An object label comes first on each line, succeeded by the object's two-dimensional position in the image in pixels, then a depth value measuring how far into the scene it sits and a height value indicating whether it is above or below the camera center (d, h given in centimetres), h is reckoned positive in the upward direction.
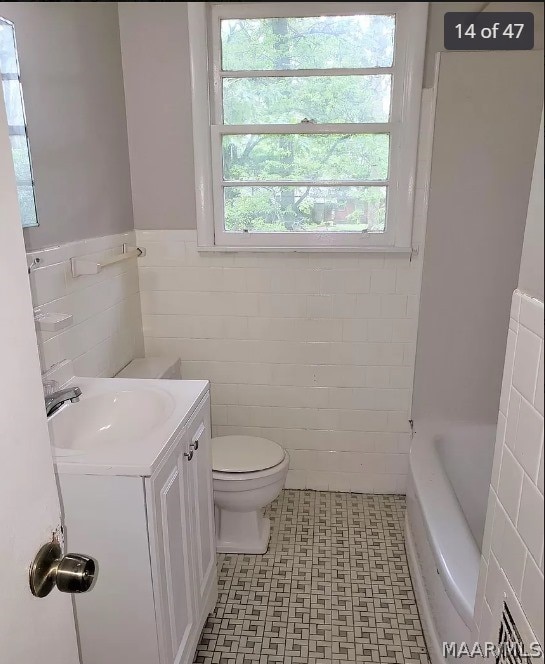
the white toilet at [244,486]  221 -124
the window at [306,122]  231 +27
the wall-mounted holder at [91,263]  197 -31
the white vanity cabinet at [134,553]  135 -97
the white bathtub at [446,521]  162 -120
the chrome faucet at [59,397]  162 -65
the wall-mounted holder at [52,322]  164 -42
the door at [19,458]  72 -39
